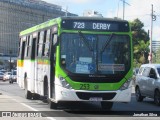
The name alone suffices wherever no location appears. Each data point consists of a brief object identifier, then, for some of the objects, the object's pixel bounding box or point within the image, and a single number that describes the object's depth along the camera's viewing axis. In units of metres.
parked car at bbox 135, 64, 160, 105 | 20.52
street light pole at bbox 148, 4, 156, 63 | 55.41
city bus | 15.18
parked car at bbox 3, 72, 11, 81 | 64.29
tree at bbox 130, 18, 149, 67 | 67.06
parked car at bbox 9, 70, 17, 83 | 56.47
